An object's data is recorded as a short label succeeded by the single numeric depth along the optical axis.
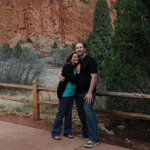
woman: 3.46
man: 3.34
